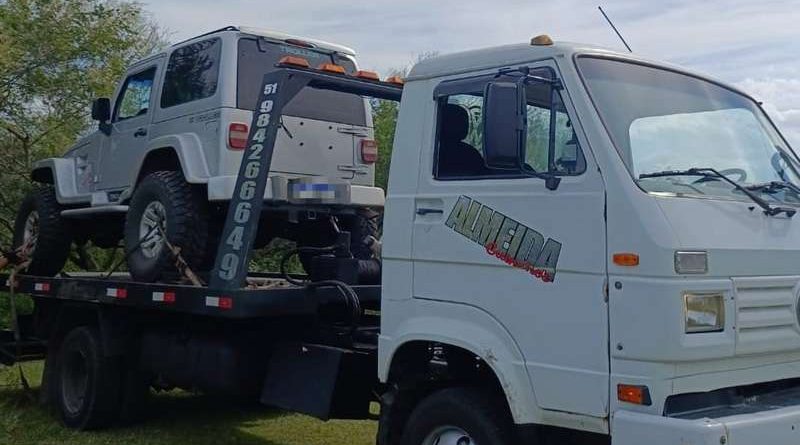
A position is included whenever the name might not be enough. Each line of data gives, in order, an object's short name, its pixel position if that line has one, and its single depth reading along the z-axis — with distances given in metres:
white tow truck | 3.86
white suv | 6.86
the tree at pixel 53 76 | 13.30
